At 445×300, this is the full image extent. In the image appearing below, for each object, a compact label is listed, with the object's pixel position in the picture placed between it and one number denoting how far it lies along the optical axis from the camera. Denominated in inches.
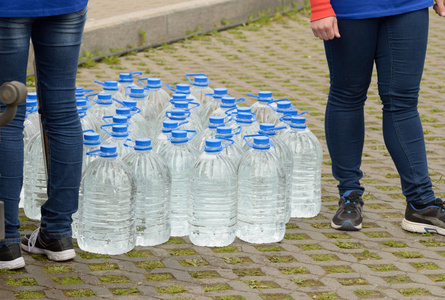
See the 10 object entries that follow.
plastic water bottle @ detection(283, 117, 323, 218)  192.4
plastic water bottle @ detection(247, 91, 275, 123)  208.8
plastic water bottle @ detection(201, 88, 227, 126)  208.9
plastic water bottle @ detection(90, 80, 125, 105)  210.8
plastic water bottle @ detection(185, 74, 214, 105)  222.7
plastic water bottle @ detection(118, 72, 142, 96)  224.7
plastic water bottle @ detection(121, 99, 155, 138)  195.2
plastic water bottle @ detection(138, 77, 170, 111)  219.8
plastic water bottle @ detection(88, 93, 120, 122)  200.2
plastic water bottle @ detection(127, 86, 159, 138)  208.1
